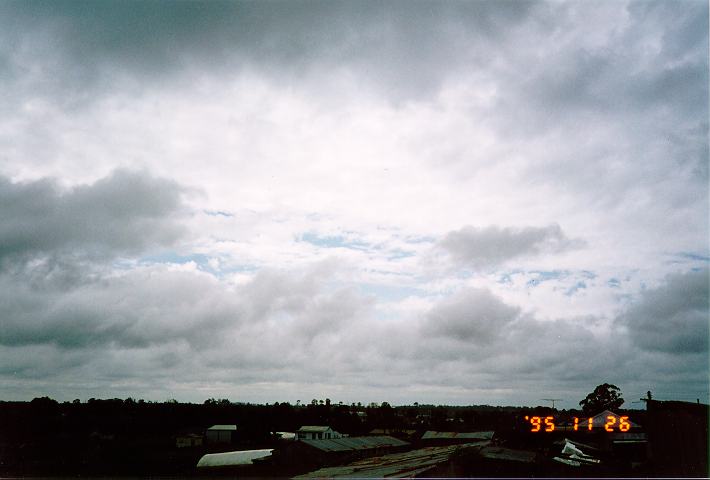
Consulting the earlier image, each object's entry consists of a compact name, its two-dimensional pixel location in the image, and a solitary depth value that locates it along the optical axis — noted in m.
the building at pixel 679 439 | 34.44
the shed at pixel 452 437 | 86.36
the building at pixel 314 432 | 107.94
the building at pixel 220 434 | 109.25
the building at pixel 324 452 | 60.03
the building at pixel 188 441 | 103.94
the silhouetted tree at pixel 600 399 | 116.31
